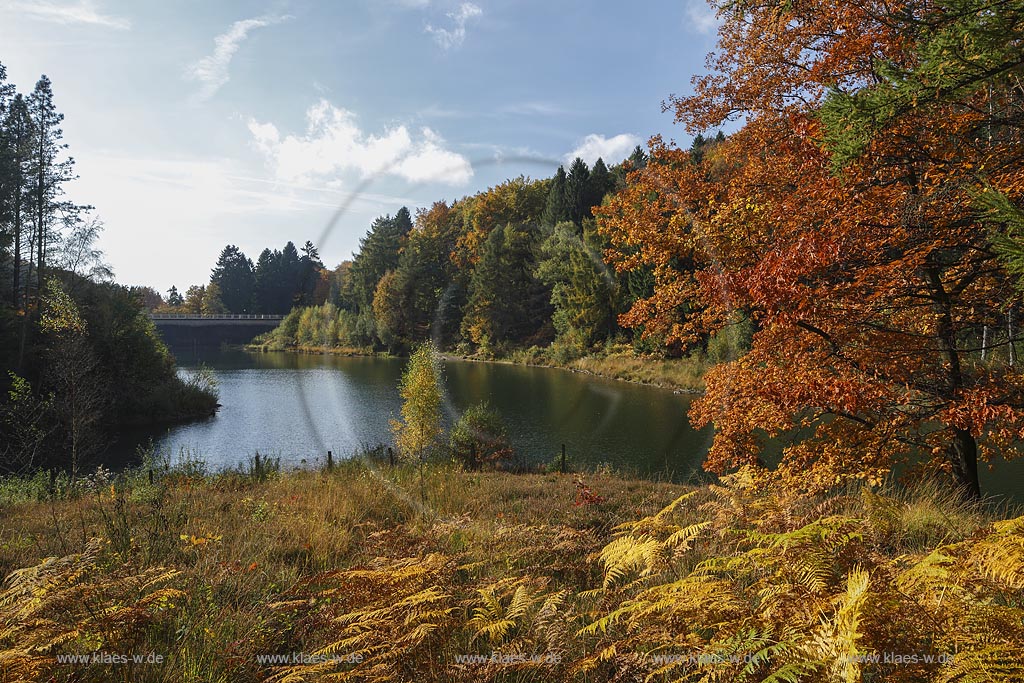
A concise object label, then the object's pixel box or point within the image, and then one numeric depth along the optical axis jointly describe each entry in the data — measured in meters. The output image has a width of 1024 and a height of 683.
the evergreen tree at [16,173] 28.84
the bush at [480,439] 19.64
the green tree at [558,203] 53.75
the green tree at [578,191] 52.91
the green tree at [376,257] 69.06
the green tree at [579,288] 49.62
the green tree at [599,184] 53.81
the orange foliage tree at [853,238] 6.36
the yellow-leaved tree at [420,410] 19.38
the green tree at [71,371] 19.83
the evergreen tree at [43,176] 30.77
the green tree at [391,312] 62.50
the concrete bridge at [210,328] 86.94
